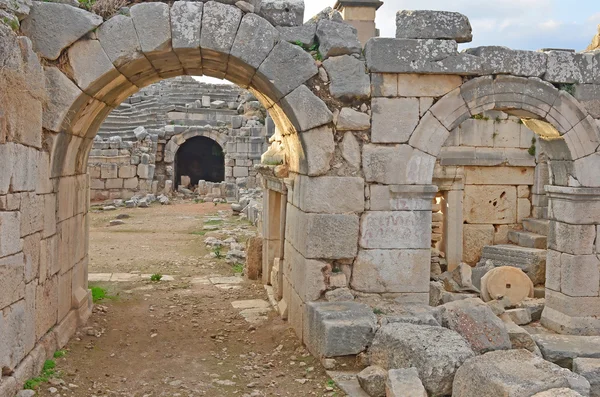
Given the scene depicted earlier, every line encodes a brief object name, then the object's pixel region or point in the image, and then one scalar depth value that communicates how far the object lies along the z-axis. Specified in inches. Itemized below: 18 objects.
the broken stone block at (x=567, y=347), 229.5
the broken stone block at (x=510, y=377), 152.5
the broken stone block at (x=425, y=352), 173.2
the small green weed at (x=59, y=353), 220.6
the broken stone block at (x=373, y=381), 182.7
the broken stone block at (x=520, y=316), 280.2
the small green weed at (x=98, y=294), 313.0
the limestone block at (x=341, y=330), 204.8
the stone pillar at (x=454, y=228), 436.1
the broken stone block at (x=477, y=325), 199.2
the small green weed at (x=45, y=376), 187.3
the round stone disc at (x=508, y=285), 341.1
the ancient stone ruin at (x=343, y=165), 181.9
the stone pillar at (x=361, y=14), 301.0
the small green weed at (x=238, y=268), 402.3
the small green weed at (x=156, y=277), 366.3
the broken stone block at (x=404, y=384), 164.1
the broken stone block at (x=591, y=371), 205.5
